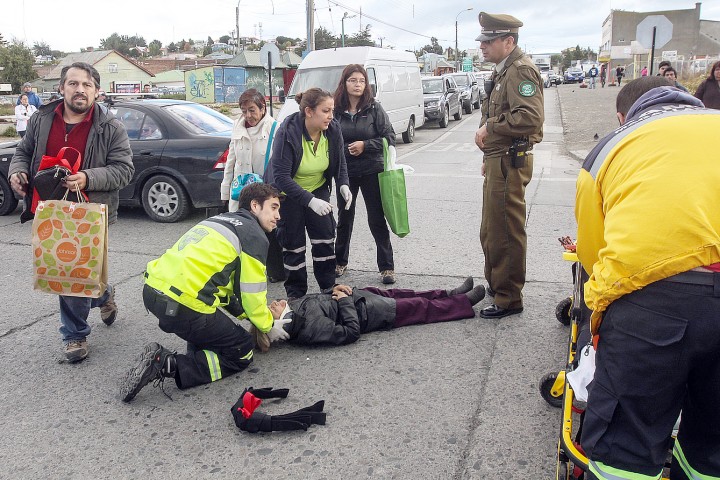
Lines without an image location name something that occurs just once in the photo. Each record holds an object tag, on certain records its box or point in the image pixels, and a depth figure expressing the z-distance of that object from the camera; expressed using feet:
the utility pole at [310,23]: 75.41
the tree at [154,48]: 465.06
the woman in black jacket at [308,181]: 15.65
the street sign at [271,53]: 54.39
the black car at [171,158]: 26.53
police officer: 13.92
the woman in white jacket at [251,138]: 18.47
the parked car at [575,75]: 222.07
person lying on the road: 13.99
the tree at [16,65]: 204.23
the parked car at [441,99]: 72.90
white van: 48.32
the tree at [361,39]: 248.15
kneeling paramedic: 11.80
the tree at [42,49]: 428.07
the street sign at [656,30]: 41.29
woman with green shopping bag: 17.51
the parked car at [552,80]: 188.09
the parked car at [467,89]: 91.35
